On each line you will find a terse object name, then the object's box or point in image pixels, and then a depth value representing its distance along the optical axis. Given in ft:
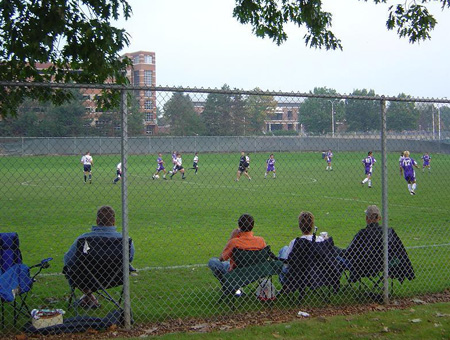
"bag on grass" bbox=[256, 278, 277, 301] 20.30
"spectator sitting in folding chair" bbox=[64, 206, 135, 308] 18.93
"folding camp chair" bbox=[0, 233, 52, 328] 17.33
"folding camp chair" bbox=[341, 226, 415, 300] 20.92
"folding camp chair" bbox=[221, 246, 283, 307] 19.48
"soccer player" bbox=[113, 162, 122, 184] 73.99
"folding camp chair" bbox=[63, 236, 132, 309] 18.48
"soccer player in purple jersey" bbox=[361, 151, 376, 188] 62.00
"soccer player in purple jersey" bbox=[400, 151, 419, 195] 66.64
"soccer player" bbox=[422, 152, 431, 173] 81.32
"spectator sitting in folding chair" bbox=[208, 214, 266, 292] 19.92
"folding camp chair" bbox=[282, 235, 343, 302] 20.21
